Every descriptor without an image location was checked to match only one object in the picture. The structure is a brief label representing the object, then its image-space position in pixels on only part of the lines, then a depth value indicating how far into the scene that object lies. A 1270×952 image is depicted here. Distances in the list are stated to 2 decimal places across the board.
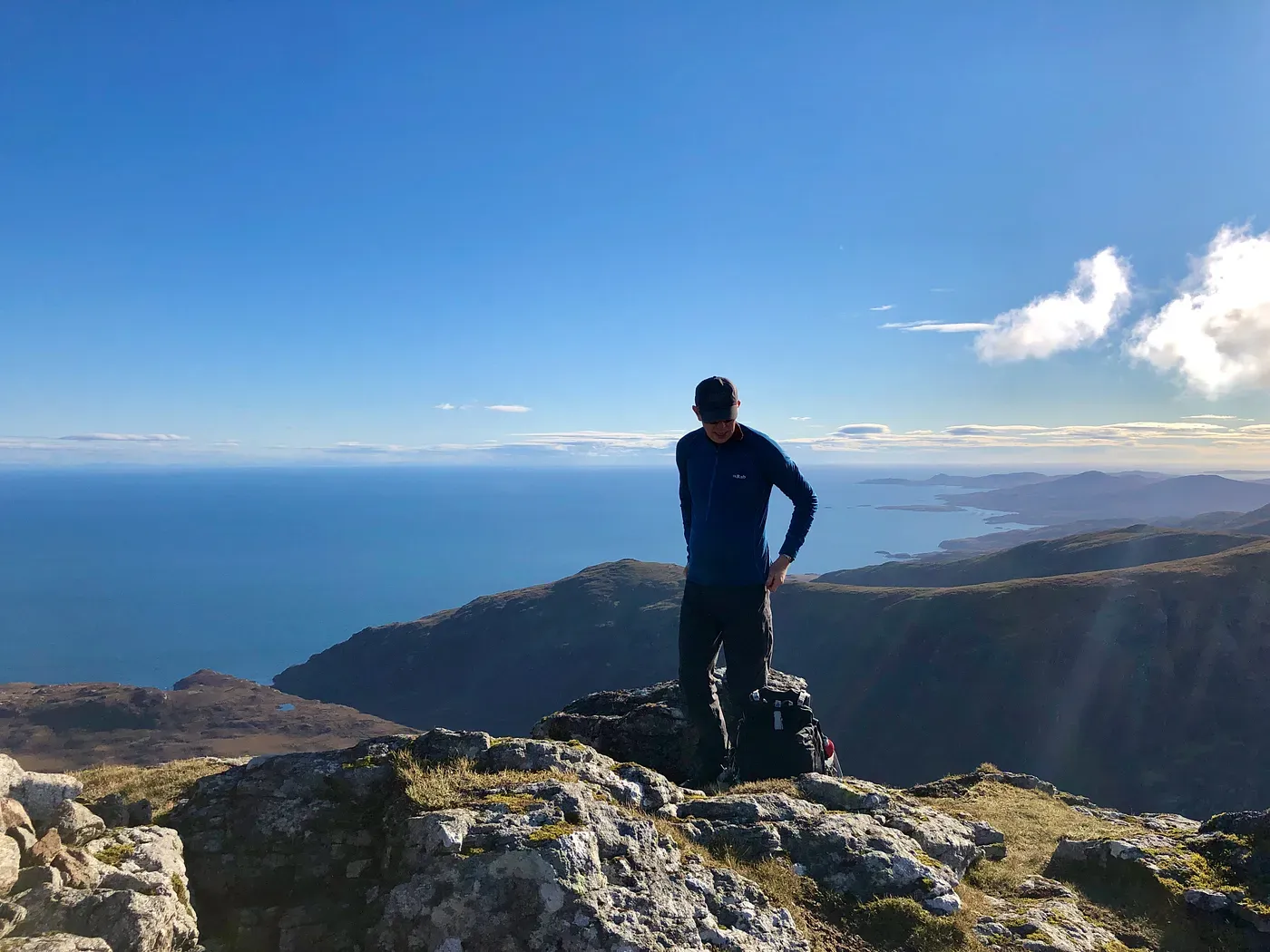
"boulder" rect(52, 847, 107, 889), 4.23
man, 7.71
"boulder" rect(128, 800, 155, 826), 5.74
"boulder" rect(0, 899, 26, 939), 3.68
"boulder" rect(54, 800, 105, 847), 4.84
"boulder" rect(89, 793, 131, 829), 5.58
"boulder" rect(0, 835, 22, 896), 3.92
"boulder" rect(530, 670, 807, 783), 9.74
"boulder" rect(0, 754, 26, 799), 4.72
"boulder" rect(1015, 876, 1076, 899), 6.34
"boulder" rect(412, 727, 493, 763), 6.57
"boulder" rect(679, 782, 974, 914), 5.75
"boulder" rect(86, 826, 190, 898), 4.53
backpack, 9.17
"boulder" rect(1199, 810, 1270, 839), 6.84
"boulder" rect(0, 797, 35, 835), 4.34
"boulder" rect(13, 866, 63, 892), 4.04
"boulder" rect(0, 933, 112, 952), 3.52
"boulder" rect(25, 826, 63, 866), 4.29
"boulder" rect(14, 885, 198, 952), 3.86
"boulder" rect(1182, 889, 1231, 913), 5.86
